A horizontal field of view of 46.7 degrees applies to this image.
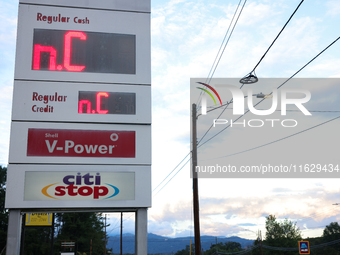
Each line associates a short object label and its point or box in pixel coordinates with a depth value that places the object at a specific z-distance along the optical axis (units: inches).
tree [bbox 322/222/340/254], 3500.0
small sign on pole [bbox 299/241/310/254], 1347.2
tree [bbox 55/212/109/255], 2335.1
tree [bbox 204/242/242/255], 4339.1
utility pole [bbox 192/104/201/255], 648.4
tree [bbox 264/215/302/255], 3476.9
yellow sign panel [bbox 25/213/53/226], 1168.4
